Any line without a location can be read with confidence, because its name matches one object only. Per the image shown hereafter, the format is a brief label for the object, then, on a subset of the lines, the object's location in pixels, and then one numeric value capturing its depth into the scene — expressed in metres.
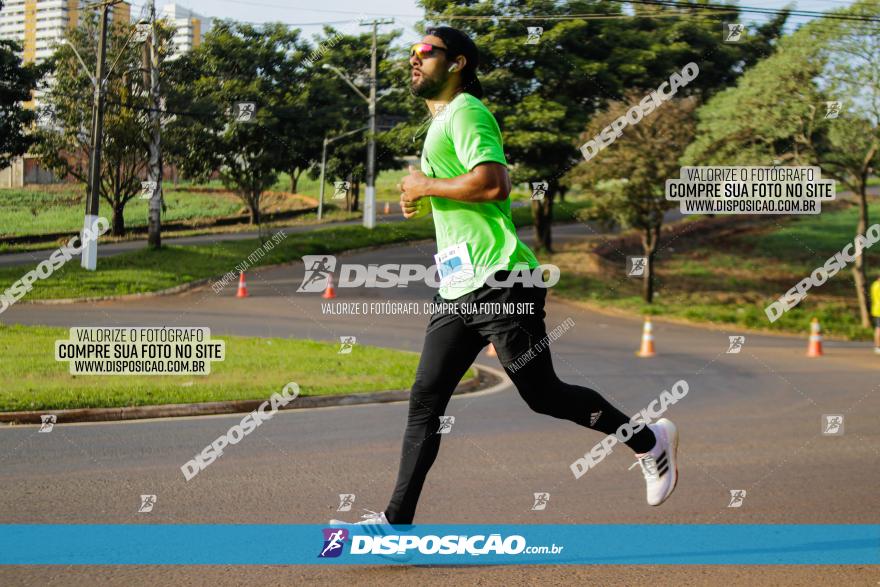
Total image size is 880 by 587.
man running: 3.93
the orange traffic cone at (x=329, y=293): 25.46
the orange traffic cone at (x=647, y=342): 17.73
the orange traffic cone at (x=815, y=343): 18.81
